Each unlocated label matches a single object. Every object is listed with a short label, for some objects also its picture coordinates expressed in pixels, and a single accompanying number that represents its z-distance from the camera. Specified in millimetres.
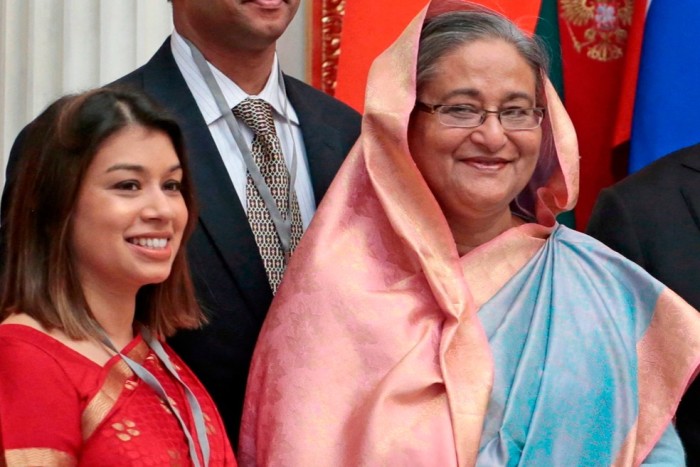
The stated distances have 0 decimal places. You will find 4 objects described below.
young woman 4215
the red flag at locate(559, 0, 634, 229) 7902
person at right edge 5605
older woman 4863
